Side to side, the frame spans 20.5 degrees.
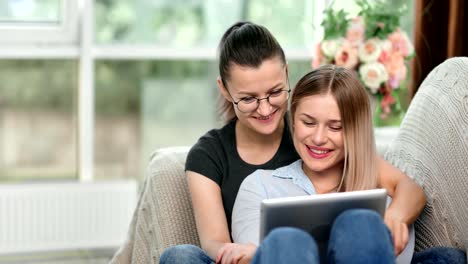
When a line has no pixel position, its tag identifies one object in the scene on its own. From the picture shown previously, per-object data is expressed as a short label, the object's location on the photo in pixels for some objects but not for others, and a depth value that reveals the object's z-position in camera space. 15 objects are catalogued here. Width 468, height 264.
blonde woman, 3.18
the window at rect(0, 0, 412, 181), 5.87
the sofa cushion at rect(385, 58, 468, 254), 3.32
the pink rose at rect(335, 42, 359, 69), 4.74
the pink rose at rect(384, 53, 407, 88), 4.77
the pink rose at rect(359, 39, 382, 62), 4.71
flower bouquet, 4.72
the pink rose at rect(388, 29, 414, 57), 4.81
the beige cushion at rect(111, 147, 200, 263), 3.54
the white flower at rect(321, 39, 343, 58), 4.78
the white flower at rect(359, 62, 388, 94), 4.68
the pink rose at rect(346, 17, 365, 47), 4.77
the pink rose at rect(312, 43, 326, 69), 4.89
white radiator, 5.68
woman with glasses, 3.29
